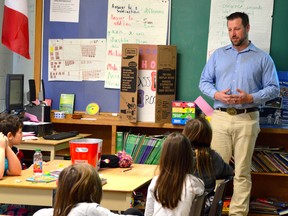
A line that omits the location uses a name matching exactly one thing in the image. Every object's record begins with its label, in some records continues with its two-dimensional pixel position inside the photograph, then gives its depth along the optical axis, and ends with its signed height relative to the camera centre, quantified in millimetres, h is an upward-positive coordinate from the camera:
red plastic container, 3576 -592
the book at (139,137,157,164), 5480 -855
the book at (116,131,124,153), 5613 -801
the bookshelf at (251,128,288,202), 5547 -1130
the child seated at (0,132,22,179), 3604 -678
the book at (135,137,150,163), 5516 -872
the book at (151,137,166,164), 5461 -925
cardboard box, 5480 -194
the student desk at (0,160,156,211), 3285 -797
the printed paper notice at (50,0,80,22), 5863 +491
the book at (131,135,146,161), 5527 -825
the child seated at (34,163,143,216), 2424 -588
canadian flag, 5832 +296
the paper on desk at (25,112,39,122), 5617 -611
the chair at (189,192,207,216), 2808 -715
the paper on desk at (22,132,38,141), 5293 -763
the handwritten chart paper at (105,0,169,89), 5656 +366
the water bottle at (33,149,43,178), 3680 -733
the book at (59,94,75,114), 5887 -476
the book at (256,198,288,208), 5362 -1300
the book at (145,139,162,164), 5461 -892
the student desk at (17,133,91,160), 5133 -814
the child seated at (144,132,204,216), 3004 -651
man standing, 4898 -309
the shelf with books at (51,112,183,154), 5590 -696
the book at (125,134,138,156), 5543 -814
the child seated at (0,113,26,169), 3932 -511
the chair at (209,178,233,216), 3029 -735
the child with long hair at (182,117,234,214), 3588 -590
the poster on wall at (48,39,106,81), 5832 -12
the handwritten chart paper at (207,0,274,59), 5438 +444
